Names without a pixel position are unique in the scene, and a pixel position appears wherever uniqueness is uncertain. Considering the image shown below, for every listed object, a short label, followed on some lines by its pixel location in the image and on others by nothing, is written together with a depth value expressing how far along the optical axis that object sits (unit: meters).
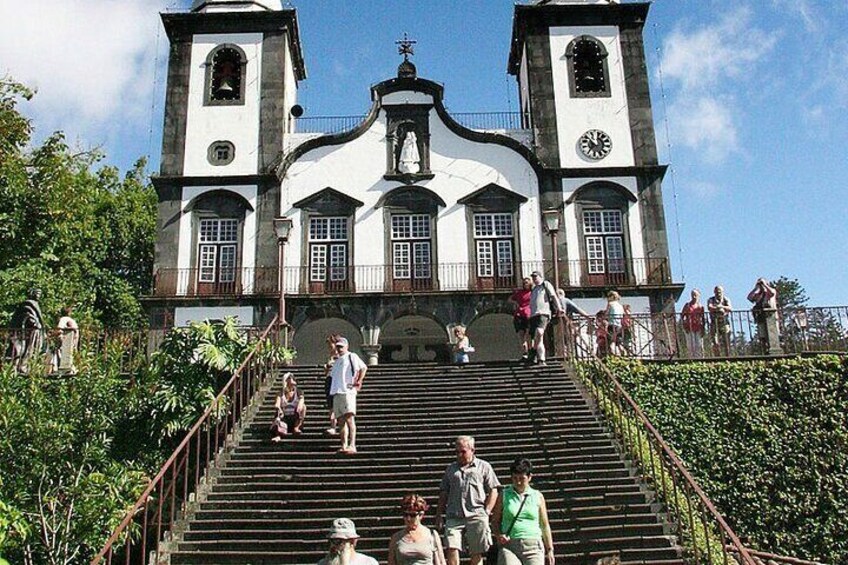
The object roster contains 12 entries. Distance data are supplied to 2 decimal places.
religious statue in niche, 23.56
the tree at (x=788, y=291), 57.16
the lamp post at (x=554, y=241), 17.27
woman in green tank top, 7.70
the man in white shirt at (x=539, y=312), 16.00
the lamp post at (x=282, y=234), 18.56
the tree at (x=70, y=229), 18.86
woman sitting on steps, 12.55
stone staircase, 9.75
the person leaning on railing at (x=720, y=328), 17.28
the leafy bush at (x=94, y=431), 12.31
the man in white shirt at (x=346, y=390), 11.91
